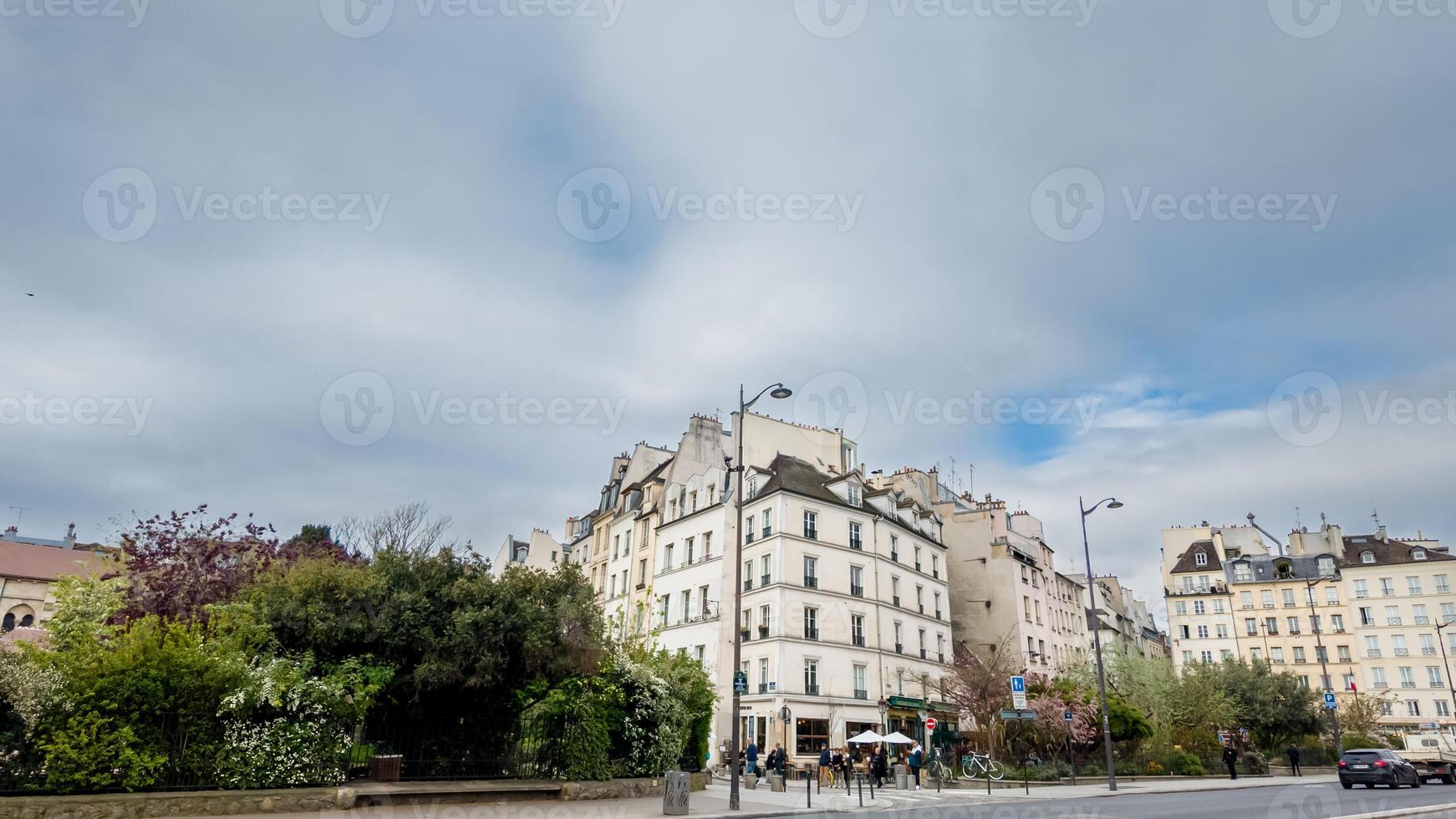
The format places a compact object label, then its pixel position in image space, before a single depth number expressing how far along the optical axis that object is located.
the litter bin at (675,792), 16.70
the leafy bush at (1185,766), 34.34
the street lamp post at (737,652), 18.56
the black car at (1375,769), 25.41
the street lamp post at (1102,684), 26.48
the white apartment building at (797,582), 39.75
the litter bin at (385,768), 17.44
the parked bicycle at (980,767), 31.41
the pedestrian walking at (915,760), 29.93
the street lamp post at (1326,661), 41.75
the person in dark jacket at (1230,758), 33.66
